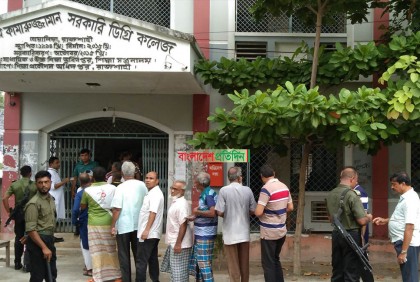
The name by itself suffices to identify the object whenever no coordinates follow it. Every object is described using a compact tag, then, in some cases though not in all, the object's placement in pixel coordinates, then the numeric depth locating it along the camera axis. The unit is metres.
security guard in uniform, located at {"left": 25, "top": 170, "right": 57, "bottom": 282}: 6.20
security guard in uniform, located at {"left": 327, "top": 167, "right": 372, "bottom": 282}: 6.46
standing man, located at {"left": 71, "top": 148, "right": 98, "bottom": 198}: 10.03
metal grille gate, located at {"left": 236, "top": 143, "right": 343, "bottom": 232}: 10.38
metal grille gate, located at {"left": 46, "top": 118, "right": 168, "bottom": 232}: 10.65
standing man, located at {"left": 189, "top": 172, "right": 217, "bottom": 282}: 6.98
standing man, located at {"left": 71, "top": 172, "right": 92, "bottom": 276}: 7.90
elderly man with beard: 6.98
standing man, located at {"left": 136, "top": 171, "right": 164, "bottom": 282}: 7.08
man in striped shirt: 6.89
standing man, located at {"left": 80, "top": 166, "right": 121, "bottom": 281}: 7.21
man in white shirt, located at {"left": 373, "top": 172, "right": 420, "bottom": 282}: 6.09
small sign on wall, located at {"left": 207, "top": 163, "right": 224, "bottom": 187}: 10.09
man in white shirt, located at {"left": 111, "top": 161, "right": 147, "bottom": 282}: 7.29
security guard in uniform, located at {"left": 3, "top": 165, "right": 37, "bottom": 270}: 8.22
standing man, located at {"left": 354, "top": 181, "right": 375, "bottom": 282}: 6.62
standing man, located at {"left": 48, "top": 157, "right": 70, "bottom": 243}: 9.68
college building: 9.98
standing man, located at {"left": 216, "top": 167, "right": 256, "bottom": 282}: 7.03
